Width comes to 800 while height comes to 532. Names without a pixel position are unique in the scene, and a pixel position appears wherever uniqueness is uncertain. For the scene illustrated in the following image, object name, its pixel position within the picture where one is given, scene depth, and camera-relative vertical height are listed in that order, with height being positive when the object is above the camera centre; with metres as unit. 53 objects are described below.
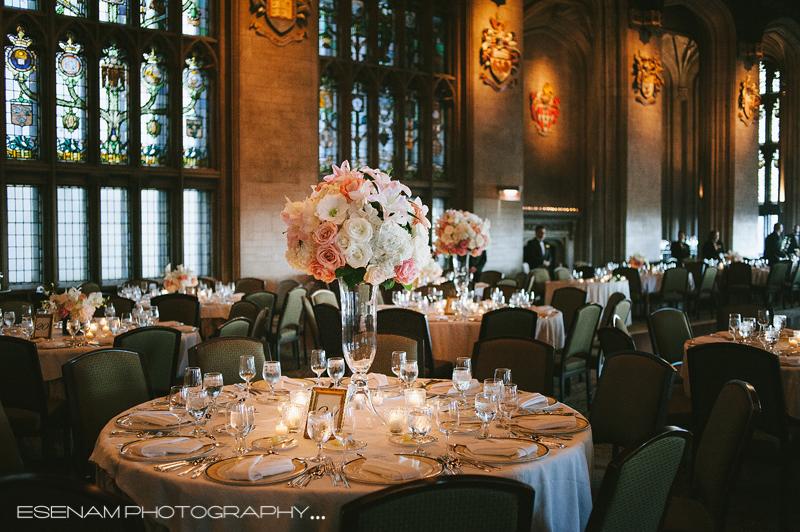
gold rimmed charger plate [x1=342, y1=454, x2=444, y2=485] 2.07 -0.70
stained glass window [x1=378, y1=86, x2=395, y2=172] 12.82 +2.31
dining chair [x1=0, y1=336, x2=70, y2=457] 4.13 -0.87
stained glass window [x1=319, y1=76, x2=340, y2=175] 11.98 +2.24
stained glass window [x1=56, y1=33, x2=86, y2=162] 9.57 +2.13
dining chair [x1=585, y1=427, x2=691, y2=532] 1.90 -0.70
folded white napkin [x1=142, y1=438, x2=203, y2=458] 2.31 -0.68
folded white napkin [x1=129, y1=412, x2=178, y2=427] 2.67 -0.67
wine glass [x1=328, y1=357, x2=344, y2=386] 2.91 -0.51
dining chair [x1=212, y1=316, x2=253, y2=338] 4.69 -0.55
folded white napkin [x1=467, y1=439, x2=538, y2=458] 2.27 -0.68
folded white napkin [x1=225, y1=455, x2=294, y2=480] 2.08 -0.68
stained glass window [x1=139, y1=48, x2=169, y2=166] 10.25 +2.15
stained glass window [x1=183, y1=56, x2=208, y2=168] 10.61 +2.16
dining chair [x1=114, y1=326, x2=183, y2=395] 4.41 -0.67
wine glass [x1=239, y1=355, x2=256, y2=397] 2.87 -0.50
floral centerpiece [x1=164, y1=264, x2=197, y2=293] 8.23 -0.36
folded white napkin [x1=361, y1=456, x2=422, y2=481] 2.08 -0.69
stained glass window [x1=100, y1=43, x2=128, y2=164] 9.90 +2.13
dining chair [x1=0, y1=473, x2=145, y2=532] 1.57 -0.59
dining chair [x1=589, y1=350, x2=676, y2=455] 3.16 -0.73
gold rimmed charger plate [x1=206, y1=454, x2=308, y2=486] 2.06 -0.70
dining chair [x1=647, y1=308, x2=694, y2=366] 5.34 -0.69
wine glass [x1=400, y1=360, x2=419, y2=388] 2.95 -0.53
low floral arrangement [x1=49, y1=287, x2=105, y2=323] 5.22 -0.42
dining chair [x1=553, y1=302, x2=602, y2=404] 5.77 -0.88
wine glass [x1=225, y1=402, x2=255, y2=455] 2.23 -0.57
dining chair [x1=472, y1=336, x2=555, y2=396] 3.72 -0.64
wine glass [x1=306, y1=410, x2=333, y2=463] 2.12 -0.56
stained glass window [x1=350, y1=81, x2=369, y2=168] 12.44 +2.32
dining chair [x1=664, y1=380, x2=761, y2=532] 2.41 -0.79
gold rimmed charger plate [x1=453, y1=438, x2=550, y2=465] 2.23 -0.70
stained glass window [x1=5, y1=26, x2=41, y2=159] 9.20 +2.10
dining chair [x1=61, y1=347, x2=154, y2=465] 3.24 -0.68
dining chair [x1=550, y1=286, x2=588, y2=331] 8.01 -0.63
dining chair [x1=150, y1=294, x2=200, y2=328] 6.82 -0.58
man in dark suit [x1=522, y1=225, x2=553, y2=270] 12.88 -0.12
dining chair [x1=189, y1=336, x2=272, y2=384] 3.69 -0.58
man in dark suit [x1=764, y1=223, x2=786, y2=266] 16.23 -0.04
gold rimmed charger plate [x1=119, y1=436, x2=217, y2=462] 2.28 -0.70
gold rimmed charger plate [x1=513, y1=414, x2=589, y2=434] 2.58 -0.70
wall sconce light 13.91 +1.13
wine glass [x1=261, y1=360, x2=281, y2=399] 2.88 -0.52
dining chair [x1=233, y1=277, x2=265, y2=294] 9.59 -0.50
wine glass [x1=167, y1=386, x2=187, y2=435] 2.76 -0.66
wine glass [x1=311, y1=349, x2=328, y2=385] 2.89 -0.49
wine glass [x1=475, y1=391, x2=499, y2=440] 2.39 -0.56
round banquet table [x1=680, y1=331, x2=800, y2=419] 4.01 -0.81
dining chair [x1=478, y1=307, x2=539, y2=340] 5.59 -0.62
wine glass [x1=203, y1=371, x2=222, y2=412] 2.58 -0.51
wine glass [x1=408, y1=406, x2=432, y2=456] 2.27 -0.58
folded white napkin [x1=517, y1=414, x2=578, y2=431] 2.61 -0.69
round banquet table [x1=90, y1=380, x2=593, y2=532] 2.00 -0.76
